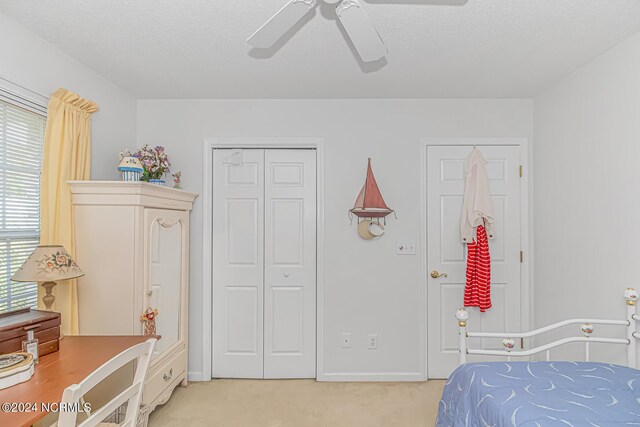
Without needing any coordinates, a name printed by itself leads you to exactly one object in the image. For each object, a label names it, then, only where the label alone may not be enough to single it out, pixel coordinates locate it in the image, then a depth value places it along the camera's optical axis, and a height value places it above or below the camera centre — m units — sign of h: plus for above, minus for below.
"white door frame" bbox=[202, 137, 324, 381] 3.11 -0.11
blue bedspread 1.42 -0.82
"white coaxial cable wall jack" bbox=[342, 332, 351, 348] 3.10 -1.10
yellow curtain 2.10 +0.16
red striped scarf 2.93 -0.51
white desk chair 1.07 -0.62
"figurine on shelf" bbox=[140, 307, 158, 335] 2.32 -0.71
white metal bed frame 2.01 -0.69
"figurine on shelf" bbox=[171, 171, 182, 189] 3.02 +0.28
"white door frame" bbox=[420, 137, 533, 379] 3.09 -0.21
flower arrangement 2.73 +0.40
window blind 1.93 +0.12
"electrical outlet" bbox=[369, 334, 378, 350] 3.09 -1.14
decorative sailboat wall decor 2.92 +0.02
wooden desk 1.22 -0.69
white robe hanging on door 2.98 +0.11
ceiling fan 1.31 +0.75
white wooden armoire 2.26 -0.27
